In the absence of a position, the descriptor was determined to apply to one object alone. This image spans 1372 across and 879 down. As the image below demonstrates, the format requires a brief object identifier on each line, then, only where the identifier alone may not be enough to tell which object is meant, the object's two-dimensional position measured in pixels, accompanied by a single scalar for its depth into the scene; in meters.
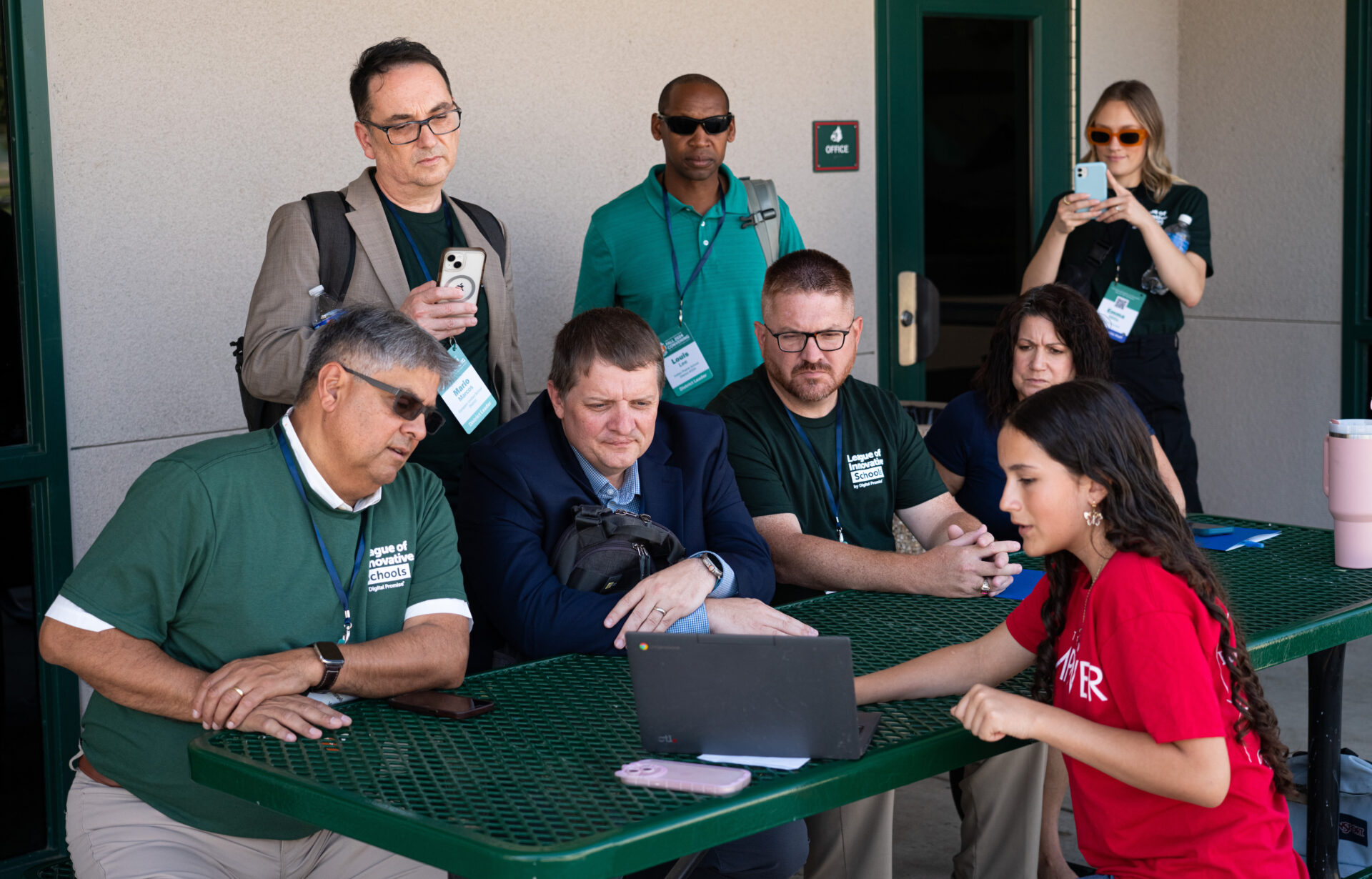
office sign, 5.16
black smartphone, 2.11
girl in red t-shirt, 1.89
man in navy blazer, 2.55
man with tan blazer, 2.95
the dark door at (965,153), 5.46
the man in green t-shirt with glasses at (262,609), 2.15
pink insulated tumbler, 2.83
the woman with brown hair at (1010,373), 3.52
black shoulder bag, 2.63
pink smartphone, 1.76
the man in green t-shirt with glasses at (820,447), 3.15
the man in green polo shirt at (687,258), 3.94
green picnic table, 1.64
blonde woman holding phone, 4.53
